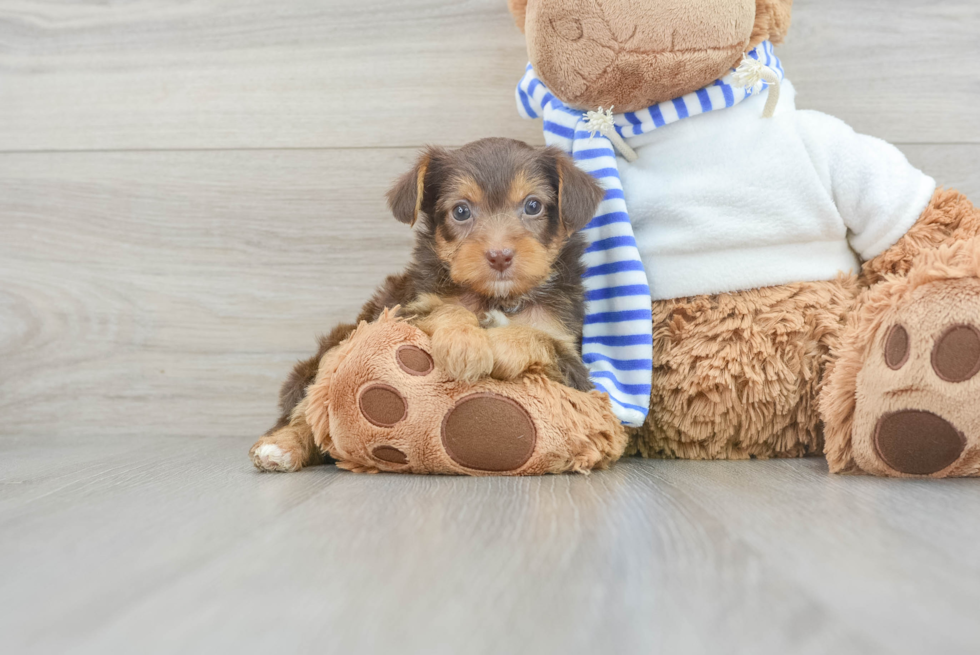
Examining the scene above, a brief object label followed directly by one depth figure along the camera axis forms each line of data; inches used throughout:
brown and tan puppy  27.7
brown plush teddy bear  27.9
